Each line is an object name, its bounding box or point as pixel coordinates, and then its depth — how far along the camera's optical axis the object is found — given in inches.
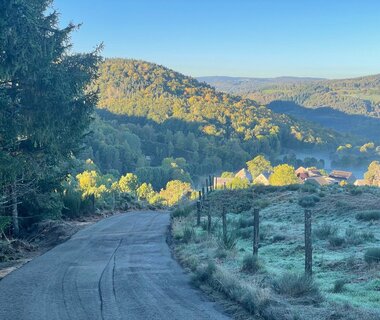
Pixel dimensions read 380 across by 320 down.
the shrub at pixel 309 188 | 1152.9
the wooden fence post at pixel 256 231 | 437.2
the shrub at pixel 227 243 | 503.5
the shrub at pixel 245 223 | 763.4
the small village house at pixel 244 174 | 5410.9
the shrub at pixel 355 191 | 1011.1
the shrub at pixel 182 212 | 1046.3
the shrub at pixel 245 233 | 655.1
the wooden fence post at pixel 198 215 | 792.4
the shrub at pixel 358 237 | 521.7
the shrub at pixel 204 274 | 369.1
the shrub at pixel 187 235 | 602.9
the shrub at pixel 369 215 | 703.7
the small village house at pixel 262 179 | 4596.7
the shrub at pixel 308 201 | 925.2
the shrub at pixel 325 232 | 584.2
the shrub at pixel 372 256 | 400.8
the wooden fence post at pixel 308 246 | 357.4
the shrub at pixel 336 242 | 521.7
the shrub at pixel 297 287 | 303.9
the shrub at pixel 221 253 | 460.8
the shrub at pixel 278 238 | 592.7
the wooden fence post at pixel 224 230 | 525.9
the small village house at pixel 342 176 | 5079.7
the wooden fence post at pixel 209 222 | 652.1
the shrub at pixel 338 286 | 326.3
